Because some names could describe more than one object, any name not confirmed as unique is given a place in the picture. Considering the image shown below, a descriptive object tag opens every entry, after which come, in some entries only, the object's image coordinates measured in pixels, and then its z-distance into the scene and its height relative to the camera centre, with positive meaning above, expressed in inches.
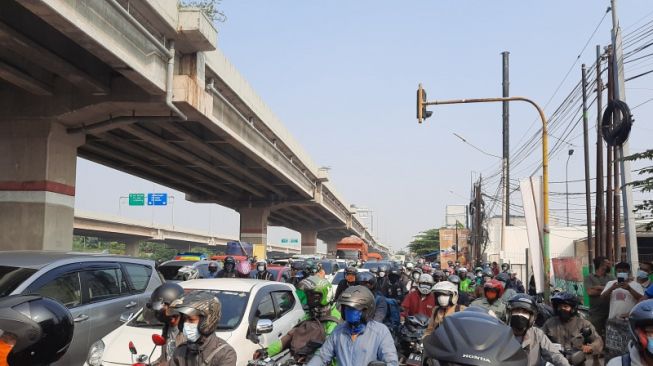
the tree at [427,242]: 4205.2 -49.9
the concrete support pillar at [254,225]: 1996.8 +22.7
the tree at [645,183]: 395.2 +34.7
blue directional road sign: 2149.4 +105.9
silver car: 290.4 -26.4
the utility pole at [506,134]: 1386.6 +254.7
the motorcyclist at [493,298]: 312.7 -30.0
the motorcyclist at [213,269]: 639.5 -36.8
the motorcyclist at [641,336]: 134.5 -20.4
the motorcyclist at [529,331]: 207.9 -31.1
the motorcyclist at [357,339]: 183.3 -30.0
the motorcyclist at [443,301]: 269.7 -27.3
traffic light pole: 489.7 +75.4
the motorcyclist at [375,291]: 317.5 -32.7
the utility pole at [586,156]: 902.4 +123.2
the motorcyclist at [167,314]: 205.0 -27.9
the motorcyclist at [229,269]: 583.2 -33.4
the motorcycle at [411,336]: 267.9 -44.9
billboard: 2252.7 -35.5
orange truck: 2143.2 -50.7
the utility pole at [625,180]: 449.7 +40.7
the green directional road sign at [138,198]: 2203.5 +110.2
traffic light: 615.2 +122.1
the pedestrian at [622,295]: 313.3 -28.2
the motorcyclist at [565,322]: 265.1 -35.3
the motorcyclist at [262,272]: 600.7 -36.9
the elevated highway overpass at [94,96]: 569.6 +154.0
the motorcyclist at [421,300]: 354.9 -36.4
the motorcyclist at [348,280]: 403.5 -29.1
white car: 257.3 -40.3
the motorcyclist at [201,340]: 167.0 -28.2
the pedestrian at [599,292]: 358.3 -30.8
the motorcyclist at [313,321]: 230.8 -32.1
